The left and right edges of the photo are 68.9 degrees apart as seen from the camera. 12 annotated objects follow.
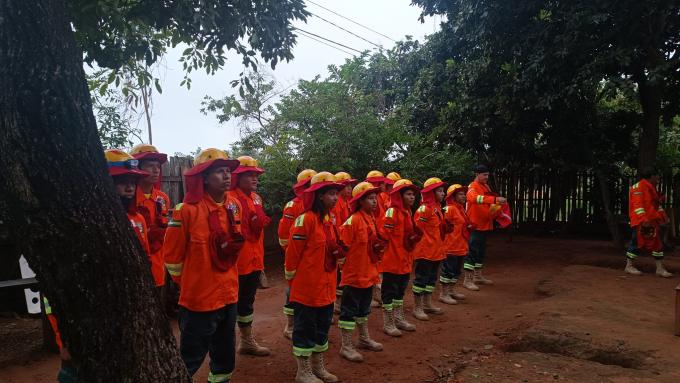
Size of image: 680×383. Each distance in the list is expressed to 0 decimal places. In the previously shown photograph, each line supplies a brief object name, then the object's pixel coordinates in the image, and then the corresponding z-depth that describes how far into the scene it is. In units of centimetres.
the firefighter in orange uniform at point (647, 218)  904
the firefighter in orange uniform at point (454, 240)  749
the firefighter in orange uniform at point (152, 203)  463
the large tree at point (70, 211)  192
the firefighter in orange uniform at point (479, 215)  830
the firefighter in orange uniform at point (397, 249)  582
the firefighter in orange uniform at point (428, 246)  670
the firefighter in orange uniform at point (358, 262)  506
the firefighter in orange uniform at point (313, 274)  435
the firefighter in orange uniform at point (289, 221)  570
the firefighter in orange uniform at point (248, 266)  512
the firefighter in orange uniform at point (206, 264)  347
